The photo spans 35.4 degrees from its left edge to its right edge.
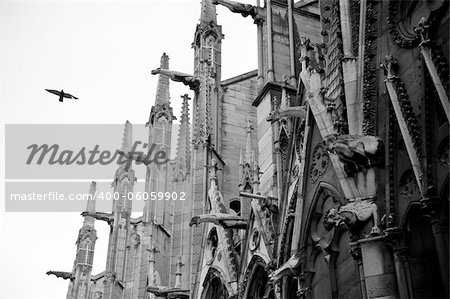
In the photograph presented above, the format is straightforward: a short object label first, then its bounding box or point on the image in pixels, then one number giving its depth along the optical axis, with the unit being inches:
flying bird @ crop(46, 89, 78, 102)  857.5
